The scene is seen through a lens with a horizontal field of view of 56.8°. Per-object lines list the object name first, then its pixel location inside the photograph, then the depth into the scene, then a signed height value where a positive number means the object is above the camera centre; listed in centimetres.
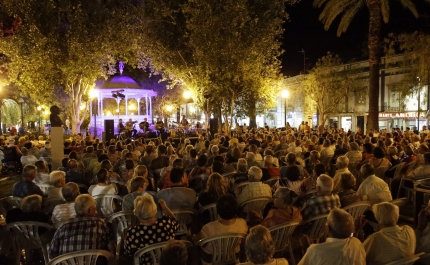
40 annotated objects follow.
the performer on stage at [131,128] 2397 -28
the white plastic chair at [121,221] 521 -131
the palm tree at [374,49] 1702 +313
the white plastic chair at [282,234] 440 -127
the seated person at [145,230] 420 -113
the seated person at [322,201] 501 -101
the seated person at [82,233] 428 -120
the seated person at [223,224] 432 -111
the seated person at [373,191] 583 -103
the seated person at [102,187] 649 -104
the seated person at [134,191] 577 -101
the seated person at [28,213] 503 -112
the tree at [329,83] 3244 +320
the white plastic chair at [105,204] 622 -126
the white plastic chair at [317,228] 496 -134
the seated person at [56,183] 632 -96
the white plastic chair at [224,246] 405 -130
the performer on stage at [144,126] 2539 -16
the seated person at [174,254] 301 -100
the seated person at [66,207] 516 -109
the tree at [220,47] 1683 +350
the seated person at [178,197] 580 -109
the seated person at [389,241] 358 -110
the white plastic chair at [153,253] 382 -128
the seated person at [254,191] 591 -104
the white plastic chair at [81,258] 364 -127
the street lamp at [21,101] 4329 +270
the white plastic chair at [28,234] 487 -138
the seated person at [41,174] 782 -98
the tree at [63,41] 1708 +379
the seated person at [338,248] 329 -106
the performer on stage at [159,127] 2503 -24
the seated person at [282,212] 476 -109
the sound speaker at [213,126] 1973 -17
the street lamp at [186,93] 2311 +175
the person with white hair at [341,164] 702 -77
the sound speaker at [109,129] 1978 -26
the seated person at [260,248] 304 -97
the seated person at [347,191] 537 -97
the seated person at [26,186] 655 -101
